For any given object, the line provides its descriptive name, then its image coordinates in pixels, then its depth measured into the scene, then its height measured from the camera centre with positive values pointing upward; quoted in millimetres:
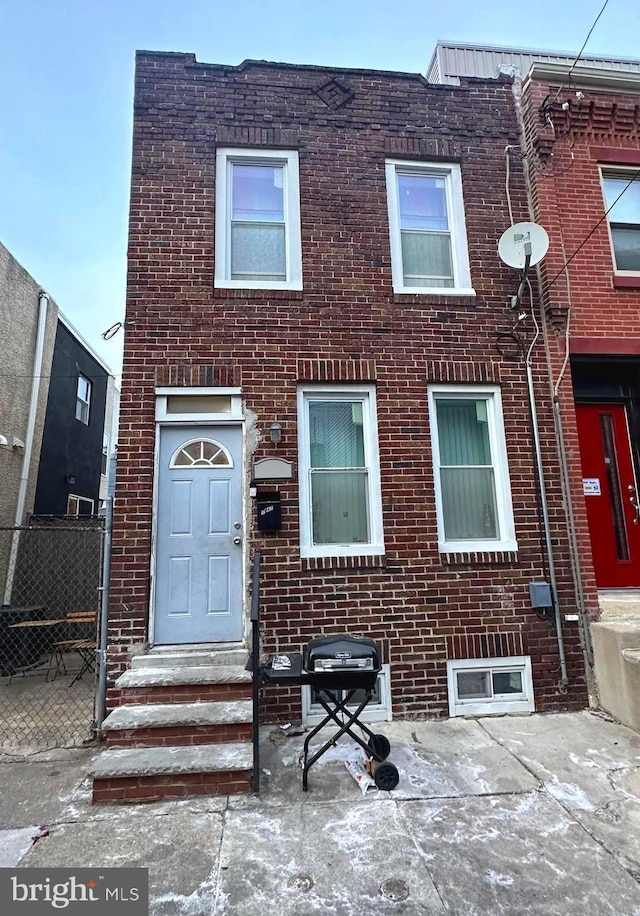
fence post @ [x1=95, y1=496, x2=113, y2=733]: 4344 -556
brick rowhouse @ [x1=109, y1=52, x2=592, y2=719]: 4762 +2247
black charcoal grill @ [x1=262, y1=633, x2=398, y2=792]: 3451 -750
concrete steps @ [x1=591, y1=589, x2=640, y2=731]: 4344 -907
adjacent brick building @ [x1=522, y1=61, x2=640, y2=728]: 5480 +2953
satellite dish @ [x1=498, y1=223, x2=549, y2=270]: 5266 +3236
